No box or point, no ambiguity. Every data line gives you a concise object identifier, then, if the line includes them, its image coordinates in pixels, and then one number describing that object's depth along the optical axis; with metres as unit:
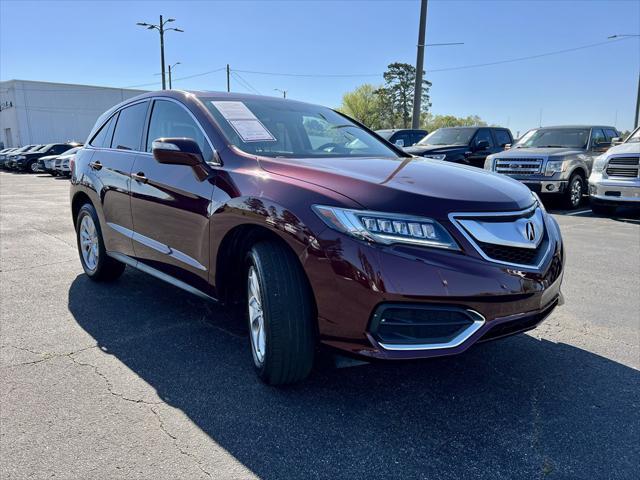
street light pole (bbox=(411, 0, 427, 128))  15.33
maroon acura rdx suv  2.20
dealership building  46.03
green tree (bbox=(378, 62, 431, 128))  61.46
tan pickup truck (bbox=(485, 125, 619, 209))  9.89
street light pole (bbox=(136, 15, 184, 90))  26.86
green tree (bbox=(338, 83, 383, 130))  62.34
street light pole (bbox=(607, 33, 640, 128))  28.09
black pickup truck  11.22
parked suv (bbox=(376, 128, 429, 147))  14.55
